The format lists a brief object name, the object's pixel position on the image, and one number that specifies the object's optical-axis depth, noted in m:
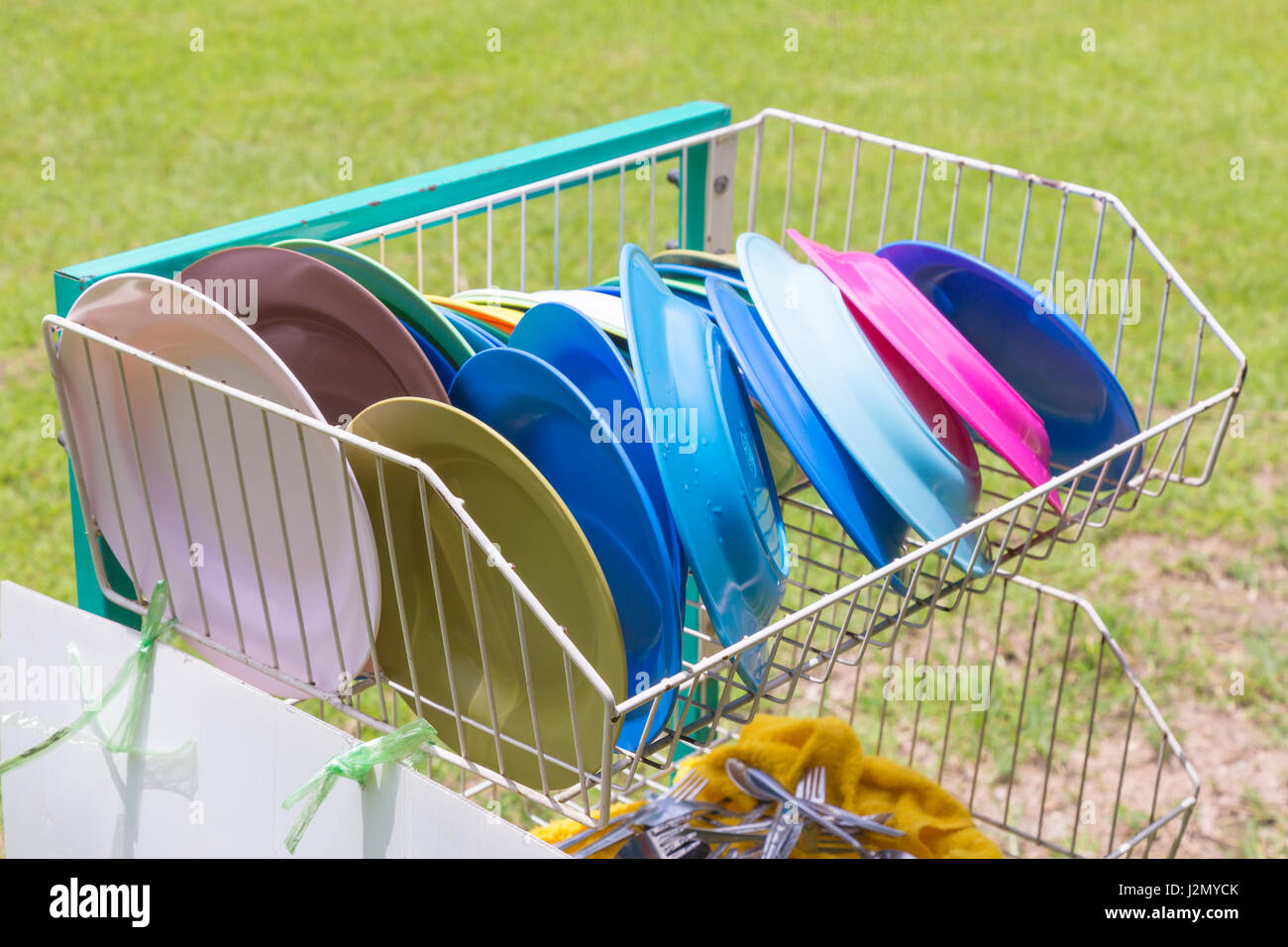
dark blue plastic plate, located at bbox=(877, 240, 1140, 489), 1.33
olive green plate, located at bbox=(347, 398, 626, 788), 1.00
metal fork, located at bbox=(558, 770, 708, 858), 1.36
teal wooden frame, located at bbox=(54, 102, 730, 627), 1.20
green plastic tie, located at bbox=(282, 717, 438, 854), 1.00
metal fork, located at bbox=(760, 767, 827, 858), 1.34
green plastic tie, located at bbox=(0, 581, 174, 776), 1.16
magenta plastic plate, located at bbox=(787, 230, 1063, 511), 1.16
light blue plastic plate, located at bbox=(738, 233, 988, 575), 1.09
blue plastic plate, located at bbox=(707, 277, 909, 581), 1.07
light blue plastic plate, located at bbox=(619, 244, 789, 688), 1.01
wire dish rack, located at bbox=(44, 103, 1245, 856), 1.08
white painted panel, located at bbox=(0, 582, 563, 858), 1.00
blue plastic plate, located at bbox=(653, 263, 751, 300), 1.33
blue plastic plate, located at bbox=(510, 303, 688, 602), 1.06
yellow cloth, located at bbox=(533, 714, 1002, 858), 1.44
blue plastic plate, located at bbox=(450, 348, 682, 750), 1.02
